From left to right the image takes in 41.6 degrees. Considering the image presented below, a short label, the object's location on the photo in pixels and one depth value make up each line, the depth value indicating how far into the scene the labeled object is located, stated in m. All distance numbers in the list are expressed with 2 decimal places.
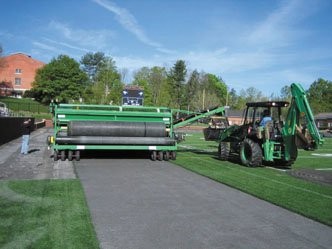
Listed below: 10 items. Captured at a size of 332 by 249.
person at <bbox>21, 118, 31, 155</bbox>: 18.38
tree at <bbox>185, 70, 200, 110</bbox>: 101.57
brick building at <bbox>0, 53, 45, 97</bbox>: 100.44
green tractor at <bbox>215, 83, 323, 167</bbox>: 13.96
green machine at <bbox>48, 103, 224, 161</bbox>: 15.82
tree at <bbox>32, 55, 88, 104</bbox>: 83.25
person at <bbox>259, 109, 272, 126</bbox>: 15.93
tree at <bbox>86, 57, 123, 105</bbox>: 78.41
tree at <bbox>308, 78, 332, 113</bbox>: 125.02
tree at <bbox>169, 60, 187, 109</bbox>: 103.88
